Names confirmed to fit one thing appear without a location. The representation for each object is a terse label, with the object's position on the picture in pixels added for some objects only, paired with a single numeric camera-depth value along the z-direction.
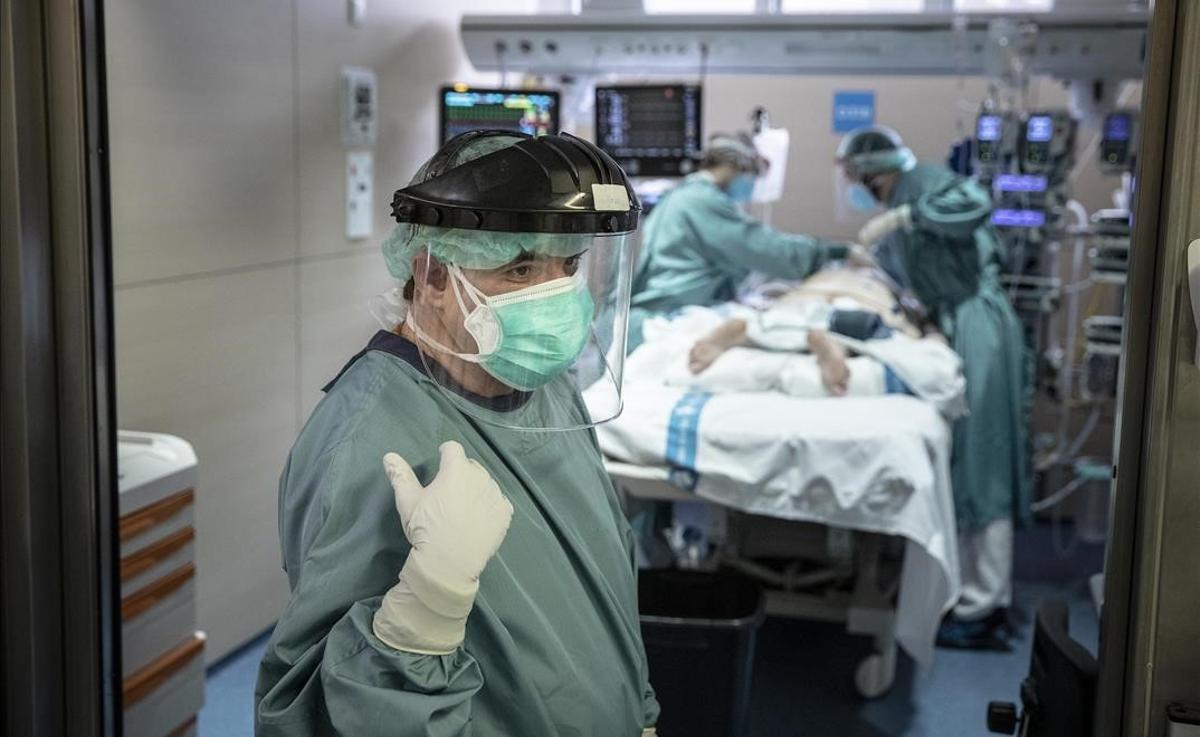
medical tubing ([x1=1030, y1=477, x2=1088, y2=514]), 5.46
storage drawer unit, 2.73
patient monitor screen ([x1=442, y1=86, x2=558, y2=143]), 4.89
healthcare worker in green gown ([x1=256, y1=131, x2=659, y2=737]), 1.42
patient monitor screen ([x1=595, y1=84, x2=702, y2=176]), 4.98
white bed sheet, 3.35
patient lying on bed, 3.79
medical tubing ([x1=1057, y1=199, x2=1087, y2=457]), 5.42
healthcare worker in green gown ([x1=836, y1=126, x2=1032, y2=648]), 4.34
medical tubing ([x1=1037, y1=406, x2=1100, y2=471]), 5.33
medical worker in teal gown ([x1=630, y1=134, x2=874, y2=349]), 4.55
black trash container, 2.94
